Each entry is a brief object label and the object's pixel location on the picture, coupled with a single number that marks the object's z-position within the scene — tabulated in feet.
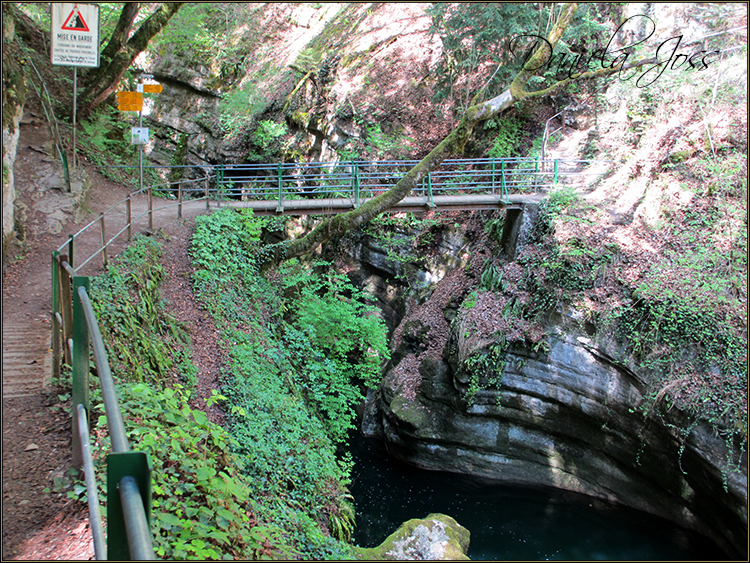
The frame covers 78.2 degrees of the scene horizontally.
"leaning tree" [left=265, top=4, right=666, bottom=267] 31.22
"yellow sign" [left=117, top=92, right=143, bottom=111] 29.66
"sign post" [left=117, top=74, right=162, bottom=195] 29.71
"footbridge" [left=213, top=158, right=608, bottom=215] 39.68
